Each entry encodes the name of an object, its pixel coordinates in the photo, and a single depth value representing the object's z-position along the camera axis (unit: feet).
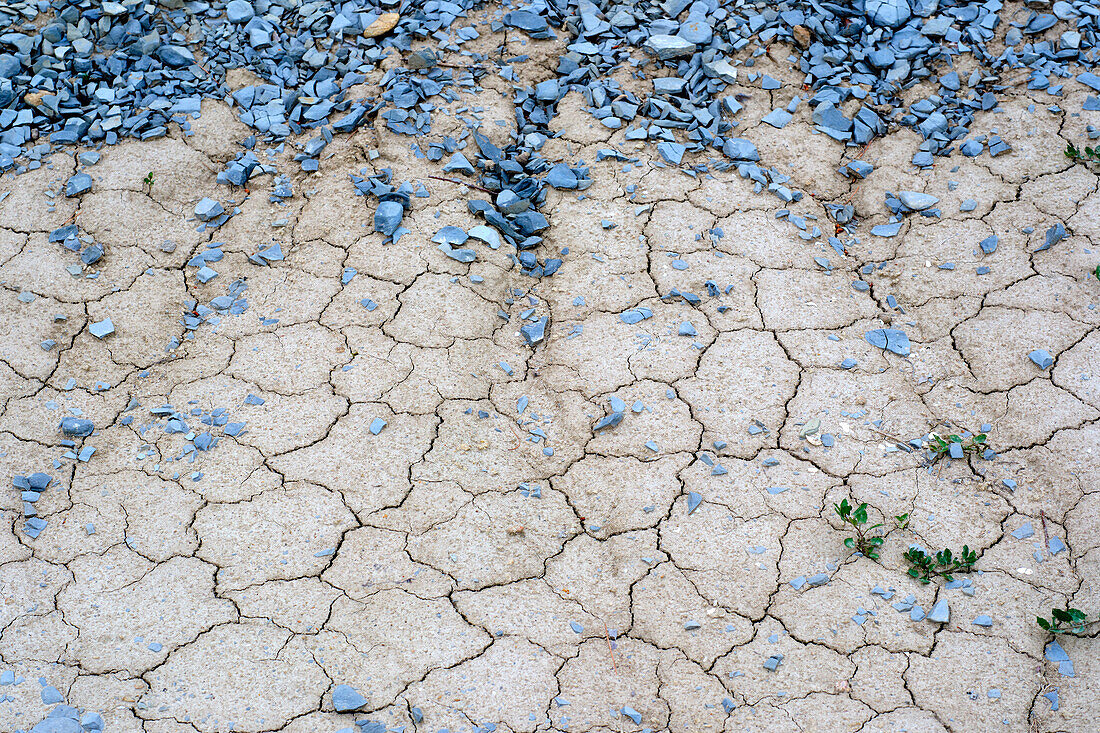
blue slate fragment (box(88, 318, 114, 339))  10.53
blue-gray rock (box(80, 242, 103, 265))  11.31
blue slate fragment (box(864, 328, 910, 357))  10.35
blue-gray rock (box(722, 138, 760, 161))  12.42
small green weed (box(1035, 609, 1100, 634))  7.69
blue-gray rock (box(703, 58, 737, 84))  13.25
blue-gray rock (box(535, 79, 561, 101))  13.19
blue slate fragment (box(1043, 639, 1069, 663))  7.70
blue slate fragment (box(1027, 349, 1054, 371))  9.86
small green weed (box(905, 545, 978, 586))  8.32
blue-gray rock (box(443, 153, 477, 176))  12.01
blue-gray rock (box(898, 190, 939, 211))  11.77
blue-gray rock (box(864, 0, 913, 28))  13.58
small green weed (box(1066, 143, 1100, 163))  11.68
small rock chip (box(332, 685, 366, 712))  7.49
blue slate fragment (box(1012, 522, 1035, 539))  8.61
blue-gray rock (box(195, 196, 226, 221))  11.94
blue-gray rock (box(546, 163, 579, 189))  12.08
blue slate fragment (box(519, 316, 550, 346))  10.50
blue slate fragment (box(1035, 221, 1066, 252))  10.94
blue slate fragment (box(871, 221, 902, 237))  11.66
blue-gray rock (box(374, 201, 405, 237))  11.32
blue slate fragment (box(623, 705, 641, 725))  7.55
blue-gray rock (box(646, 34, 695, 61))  13.39
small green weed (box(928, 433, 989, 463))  9.28
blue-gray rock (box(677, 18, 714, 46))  13.56
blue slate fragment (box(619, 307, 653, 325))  10.63
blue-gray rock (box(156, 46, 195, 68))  13.61
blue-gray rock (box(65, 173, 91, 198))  12.03
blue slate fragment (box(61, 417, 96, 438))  9.59
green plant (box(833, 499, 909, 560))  8.49
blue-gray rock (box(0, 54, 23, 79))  13.24
